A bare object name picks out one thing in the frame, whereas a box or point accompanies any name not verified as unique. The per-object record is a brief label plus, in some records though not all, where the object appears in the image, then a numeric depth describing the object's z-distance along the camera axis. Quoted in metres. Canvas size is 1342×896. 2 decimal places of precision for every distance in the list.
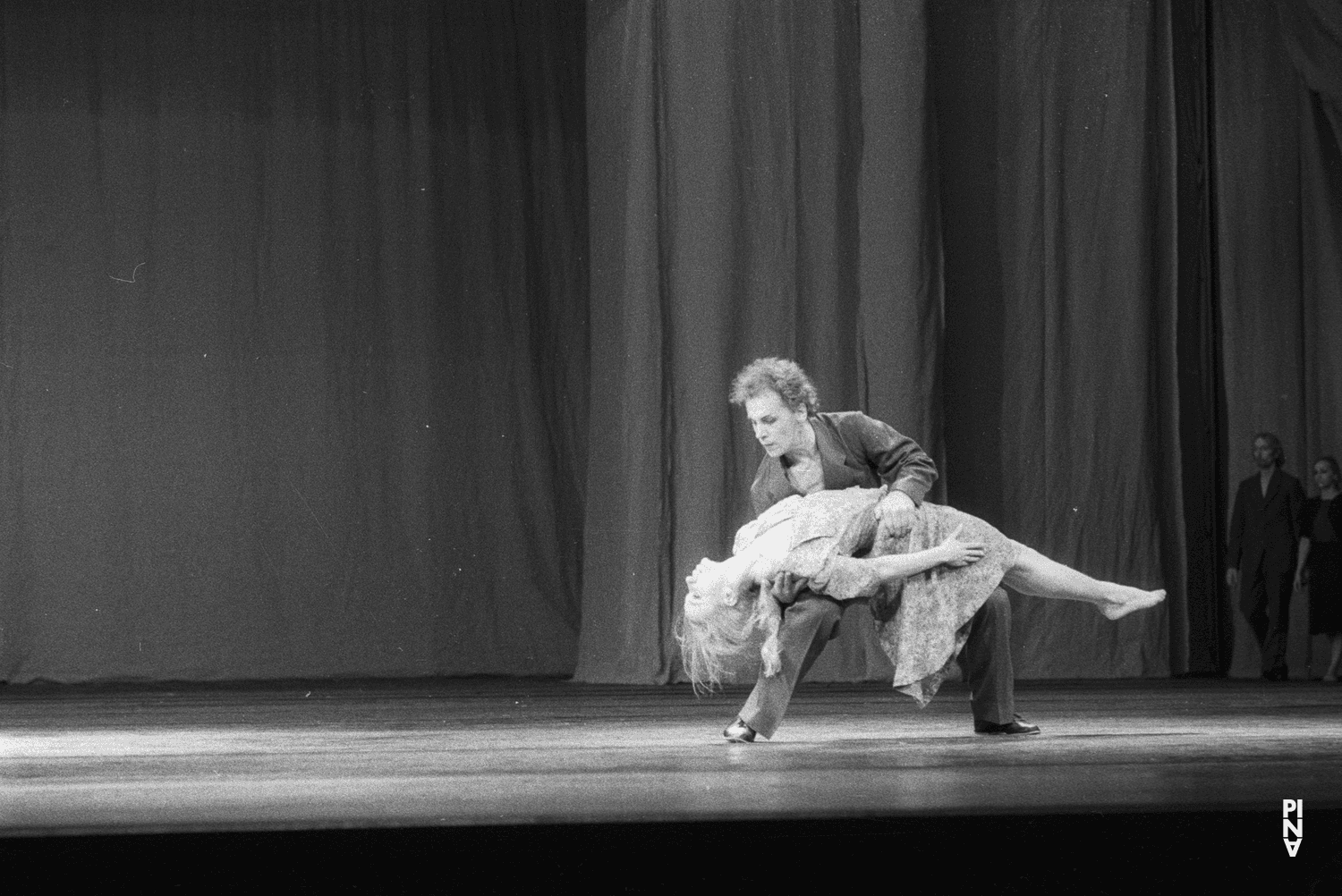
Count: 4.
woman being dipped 7.25
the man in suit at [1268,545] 13.60
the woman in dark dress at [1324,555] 13.52
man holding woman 7.32
